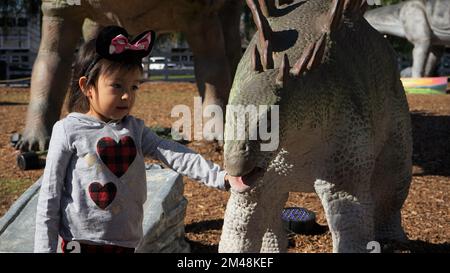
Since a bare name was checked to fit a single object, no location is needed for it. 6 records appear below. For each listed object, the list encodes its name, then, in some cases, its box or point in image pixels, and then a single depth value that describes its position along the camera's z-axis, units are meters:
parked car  17.85
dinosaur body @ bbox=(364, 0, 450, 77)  12.83
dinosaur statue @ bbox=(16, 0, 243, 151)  5.21
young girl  1.96
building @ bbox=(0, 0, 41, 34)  18.81
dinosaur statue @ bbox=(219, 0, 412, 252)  1.87
